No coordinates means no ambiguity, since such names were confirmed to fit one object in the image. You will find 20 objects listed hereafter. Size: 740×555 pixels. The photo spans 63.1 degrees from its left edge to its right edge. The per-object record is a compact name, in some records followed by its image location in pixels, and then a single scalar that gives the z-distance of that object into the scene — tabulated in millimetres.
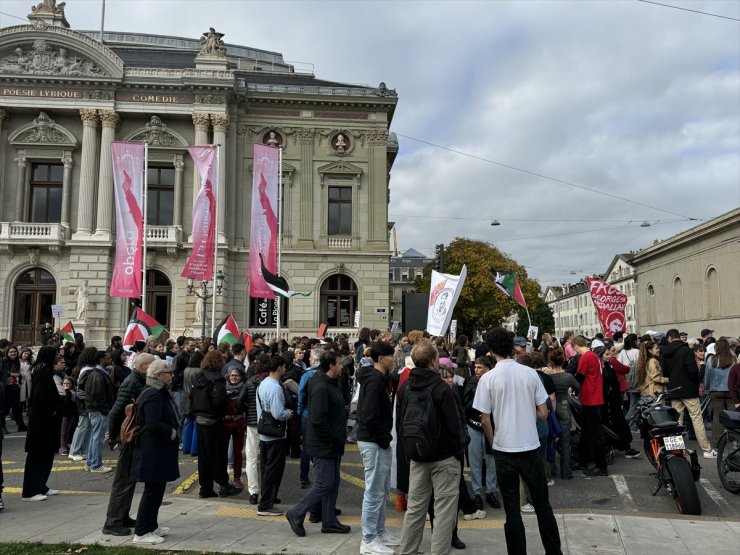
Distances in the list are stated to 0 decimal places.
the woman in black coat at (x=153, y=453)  6387
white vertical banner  13242
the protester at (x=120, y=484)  6648
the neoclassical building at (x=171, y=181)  31266
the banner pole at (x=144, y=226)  23855
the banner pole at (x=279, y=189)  25983
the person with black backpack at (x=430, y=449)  5402
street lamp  28281
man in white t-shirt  5430
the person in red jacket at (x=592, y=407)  9477
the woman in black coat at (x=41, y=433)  8148
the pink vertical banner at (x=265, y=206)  24531
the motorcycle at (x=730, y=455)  8258
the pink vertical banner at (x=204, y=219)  23031
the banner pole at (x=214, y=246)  23706
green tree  53250
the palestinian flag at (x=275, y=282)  20756
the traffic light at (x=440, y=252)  24969
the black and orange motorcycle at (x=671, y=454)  7426
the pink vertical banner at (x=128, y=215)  23844
